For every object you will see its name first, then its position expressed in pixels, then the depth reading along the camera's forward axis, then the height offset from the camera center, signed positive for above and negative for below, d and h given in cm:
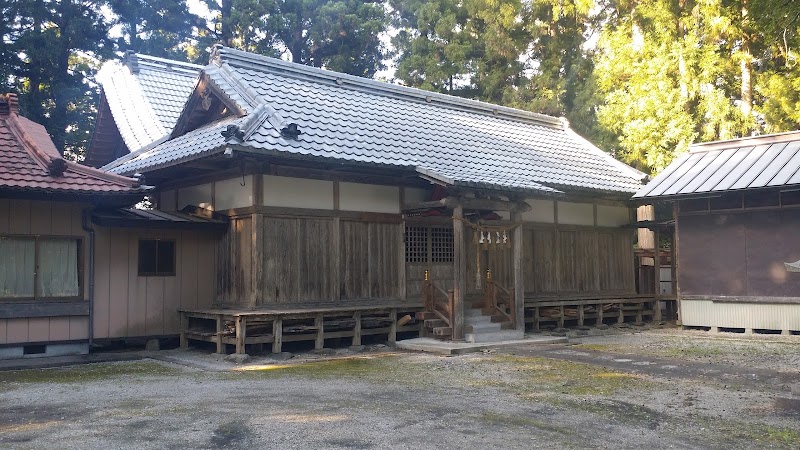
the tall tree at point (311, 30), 3128 +1072
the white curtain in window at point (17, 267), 1152 +17
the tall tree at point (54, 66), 2614 +784
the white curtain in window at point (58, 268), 1190 +15
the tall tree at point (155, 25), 2984 +1081
